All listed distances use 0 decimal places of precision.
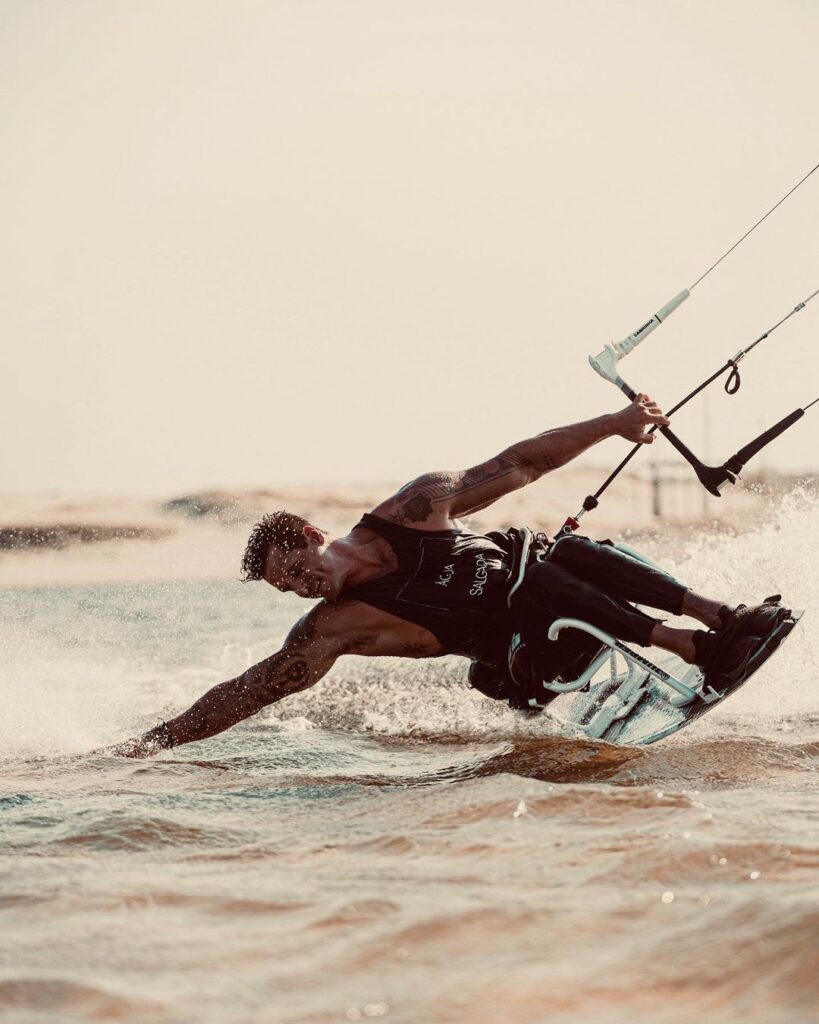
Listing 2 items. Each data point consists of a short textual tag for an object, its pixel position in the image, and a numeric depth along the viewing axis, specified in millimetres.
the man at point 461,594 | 12039
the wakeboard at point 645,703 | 11910
